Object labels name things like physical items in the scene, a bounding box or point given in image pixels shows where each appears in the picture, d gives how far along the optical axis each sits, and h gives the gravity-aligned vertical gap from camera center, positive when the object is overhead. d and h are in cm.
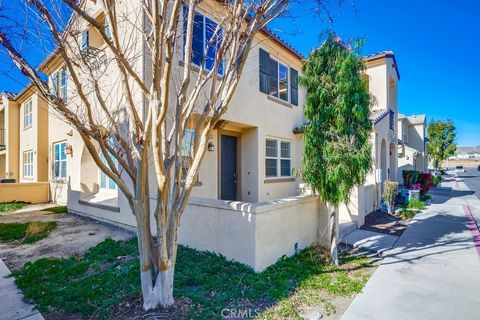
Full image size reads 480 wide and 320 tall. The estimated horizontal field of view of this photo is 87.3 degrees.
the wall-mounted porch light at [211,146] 855 +65
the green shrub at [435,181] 2246 -164
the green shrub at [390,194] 1057 -128
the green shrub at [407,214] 990 -202
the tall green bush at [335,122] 507 +88
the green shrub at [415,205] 1154 -192
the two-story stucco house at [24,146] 1252 +124
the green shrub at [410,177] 1424 -80
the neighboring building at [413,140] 2423 +266
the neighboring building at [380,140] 822 +121
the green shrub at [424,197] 1408 -193
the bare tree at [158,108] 303 +78
